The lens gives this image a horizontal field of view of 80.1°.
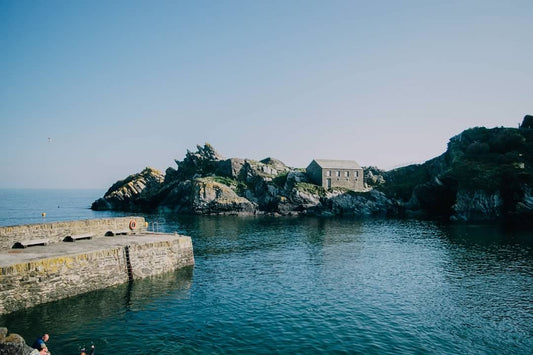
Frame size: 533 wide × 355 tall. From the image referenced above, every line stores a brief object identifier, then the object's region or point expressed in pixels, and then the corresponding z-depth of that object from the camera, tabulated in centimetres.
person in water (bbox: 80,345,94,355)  1830
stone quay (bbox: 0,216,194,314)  2576
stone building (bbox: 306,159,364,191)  12100
